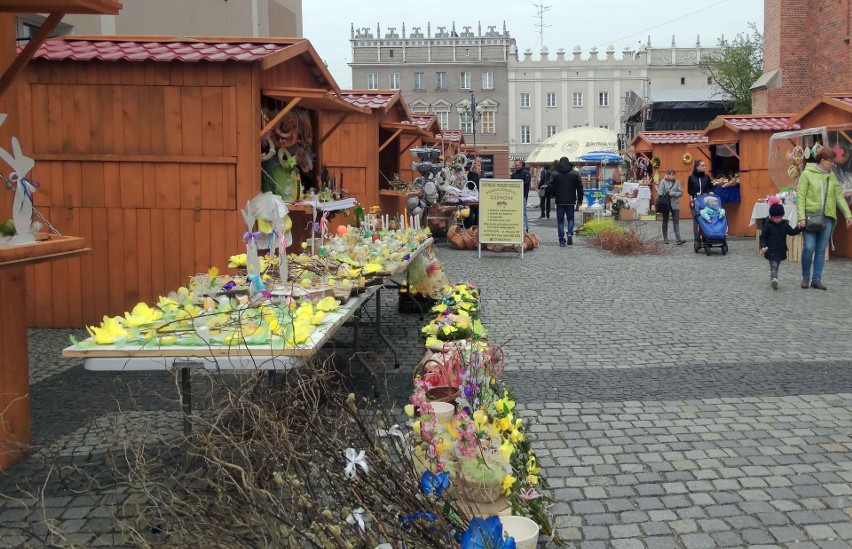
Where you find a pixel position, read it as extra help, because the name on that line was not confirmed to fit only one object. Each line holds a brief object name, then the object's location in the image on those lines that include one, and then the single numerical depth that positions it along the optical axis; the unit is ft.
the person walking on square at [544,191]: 89.13
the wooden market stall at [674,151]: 92.43
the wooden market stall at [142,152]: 29.04
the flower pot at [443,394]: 17.39
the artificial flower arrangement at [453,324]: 22.31
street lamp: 138.82
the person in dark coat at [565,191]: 61.31
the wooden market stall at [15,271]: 15.55
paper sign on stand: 54.19
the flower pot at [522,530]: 11.70
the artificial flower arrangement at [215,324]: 13.99
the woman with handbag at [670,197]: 62.59
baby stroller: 54.90
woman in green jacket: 37.37
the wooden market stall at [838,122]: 48.21
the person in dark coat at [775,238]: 38.88
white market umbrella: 124.57
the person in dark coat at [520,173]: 82.53
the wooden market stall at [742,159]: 64.18
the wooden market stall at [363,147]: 51.37
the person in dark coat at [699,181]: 58.85
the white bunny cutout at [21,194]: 16.06
